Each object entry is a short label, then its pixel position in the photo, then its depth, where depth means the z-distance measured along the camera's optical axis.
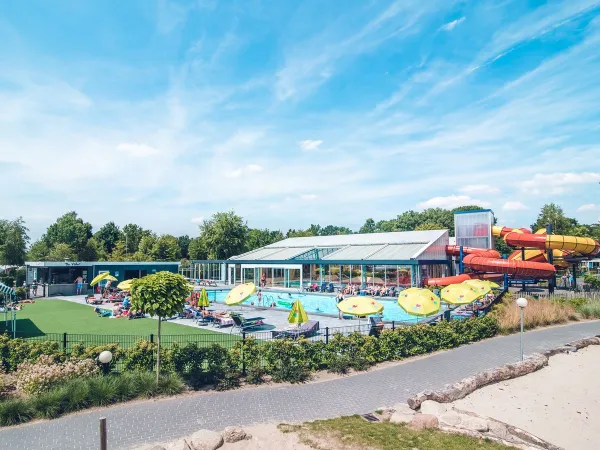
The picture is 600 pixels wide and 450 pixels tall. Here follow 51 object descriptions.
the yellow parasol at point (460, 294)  16.62
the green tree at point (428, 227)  59.52
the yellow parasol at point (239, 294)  17.73
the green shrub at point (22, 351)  10.45
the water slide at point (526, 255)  26.80
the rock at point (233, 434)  7.20
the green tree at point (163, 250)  53.41
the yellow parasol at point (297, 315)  13.91
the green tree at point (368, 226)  100.50
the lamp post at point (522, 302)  12.50
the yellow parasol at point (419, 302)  14.62
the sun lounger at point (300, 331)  15.12
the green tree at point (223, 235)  47.34
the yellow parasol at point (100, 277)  26.41
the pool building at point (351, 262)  30.67
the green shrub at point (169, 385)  9.72
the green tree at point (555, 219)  53.73
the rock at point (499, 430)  7.55
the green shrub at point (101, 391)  9.00
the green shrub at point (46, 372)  9.05
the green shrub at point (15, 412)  8.07
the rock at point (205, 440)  6.89
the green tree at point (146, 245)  54.64
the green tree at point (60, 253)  45.13
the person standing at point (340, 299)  21.47
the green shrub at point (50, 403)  8.39
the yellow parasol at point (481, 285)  17.38
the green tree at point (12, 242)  40.38
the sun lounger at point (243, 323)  17.86
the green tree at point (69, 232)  60.50
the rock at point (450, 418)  7.98
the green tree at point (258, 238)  59.87
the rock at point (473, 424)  7.73
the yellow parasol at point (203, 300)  19.38
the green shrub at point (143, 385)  9.55
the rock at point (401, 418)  8.05
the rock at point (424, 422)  7.84
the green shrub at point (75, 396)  8.72
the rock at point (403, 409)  8.39
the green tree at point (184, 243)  77.31
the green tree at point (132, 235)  63.44
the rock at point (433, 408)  8.62
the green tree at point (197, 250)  55.97
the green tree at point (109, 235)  69.06
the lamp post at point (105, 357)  7.44
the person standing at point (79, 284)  31.39
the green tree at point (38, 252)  46.44
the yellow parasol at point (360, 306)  14.05
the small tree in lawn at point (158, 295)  9.83
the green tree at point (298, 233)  69.44
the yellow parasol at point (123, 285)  19.05
